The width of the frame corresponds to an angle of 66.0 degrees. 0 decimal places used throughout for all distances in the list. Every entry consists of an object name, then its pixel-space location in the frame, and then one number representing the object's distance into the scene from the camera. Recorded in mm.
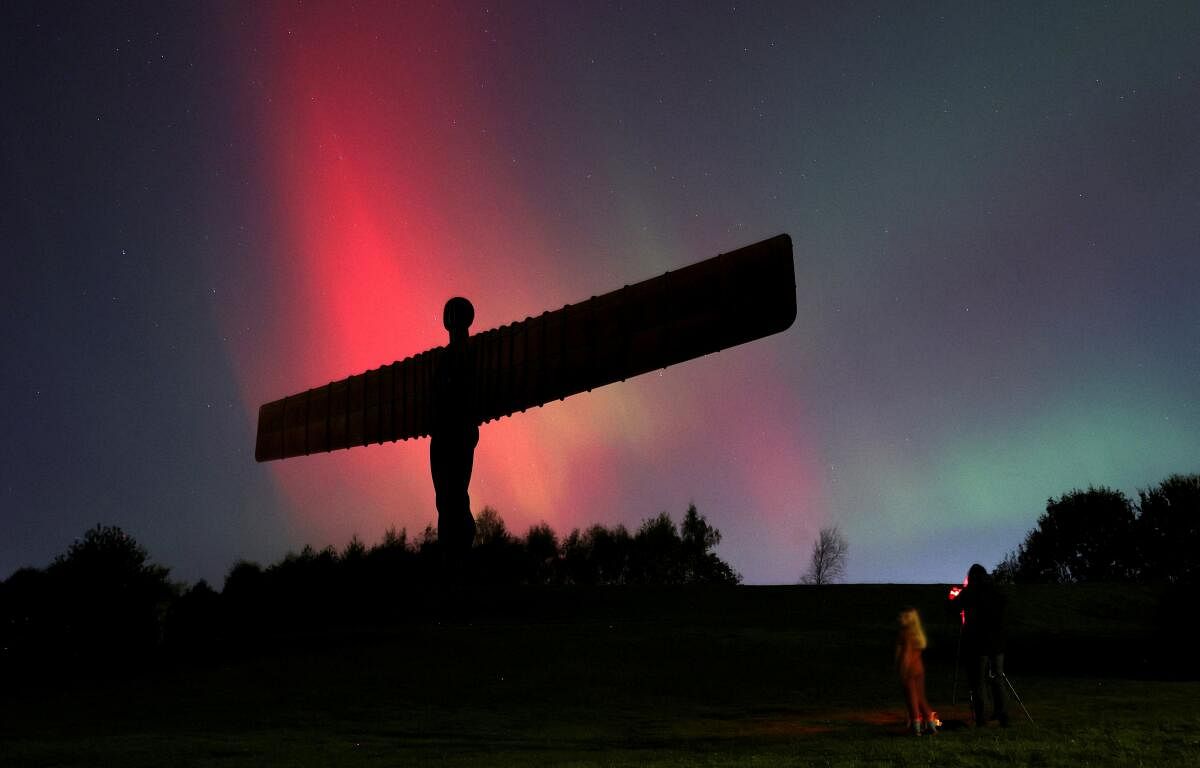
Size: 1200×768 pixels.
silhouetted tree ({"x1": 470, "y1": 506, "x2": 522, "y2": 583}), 67019
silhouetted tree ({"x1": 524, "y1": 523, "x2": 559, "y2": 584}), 76625
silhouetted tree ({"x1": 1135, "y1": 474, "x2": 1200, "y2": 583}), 62562
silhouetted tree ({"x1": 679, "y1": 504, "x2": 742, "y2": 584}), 81750
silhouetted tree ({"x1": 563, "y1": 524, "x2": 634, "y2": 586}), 79312
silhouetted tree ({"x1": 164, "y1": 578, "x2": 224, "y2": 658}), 25883
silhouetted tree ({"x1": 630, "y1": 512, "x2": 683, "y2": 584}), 80688
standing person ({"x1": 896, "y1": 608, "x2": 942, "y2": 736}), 11070
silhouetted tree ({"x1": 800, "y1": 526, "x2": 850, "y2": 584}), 82938
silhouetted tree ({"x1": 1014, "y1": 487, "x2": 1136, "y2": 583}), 68062
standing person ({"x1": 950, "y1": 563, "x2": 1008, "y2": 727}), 11633
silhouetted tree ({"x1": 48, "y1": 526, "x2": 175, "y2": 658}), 52312
